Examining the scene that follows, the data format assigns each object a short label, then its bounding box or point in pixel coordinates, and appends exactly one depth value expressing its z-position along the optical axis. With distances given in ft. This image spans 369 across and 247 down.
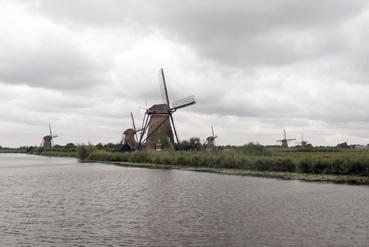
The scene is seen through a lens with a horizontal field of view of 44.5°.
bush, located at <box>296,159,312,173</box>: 126.52
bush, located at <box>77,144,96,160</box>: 270.05
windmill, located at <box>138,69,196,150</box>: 217.56
